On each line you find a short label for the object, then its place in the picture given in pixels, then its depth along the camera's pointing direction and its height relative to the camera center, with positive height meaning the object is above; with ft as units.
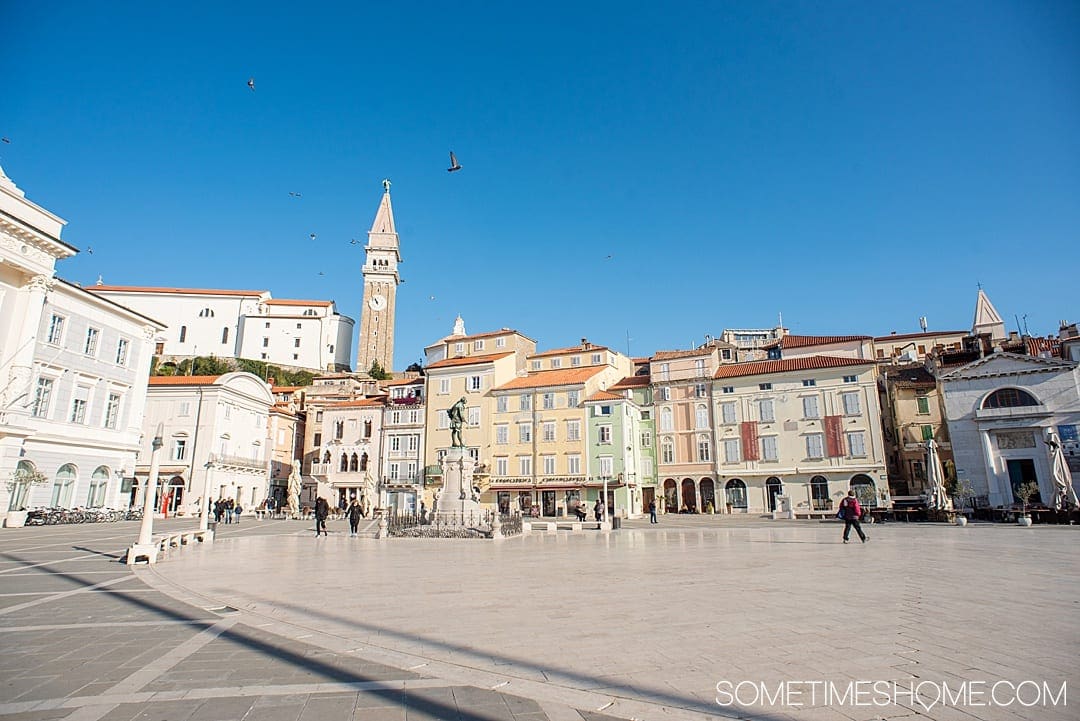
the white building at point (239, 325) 311.68 +88.67
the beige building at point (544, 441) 154.92 +12.39
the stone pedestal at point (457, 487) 85.05 +0.11
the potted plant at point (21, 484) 85.81 +0.81
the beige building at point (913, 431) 145.79 +13.93
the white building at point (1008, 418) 119.65 +14.15
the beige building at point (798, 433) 136.86 +12.90
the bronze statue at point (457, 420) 92.31 +10.84
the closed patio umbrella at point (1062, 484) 88.63 +0.21
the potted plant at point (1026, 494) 86.80 -1.56
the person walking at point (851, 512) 61.55 -2.78
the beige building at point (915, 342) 203.51 +53.63
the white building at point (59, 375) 90.33 +20.09
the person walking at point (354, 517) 86.33 -4.23
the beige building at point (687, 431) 153.07 +14.86
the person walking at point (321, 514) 83.05 -3.63
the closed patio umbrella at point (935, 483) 101.09 +0.50
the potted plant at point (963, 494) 114.42 -1.65
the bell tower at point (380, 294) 349.61 +119.55
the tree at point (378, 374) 299.38 +59.29
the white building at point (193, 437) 152.15 +13.67
